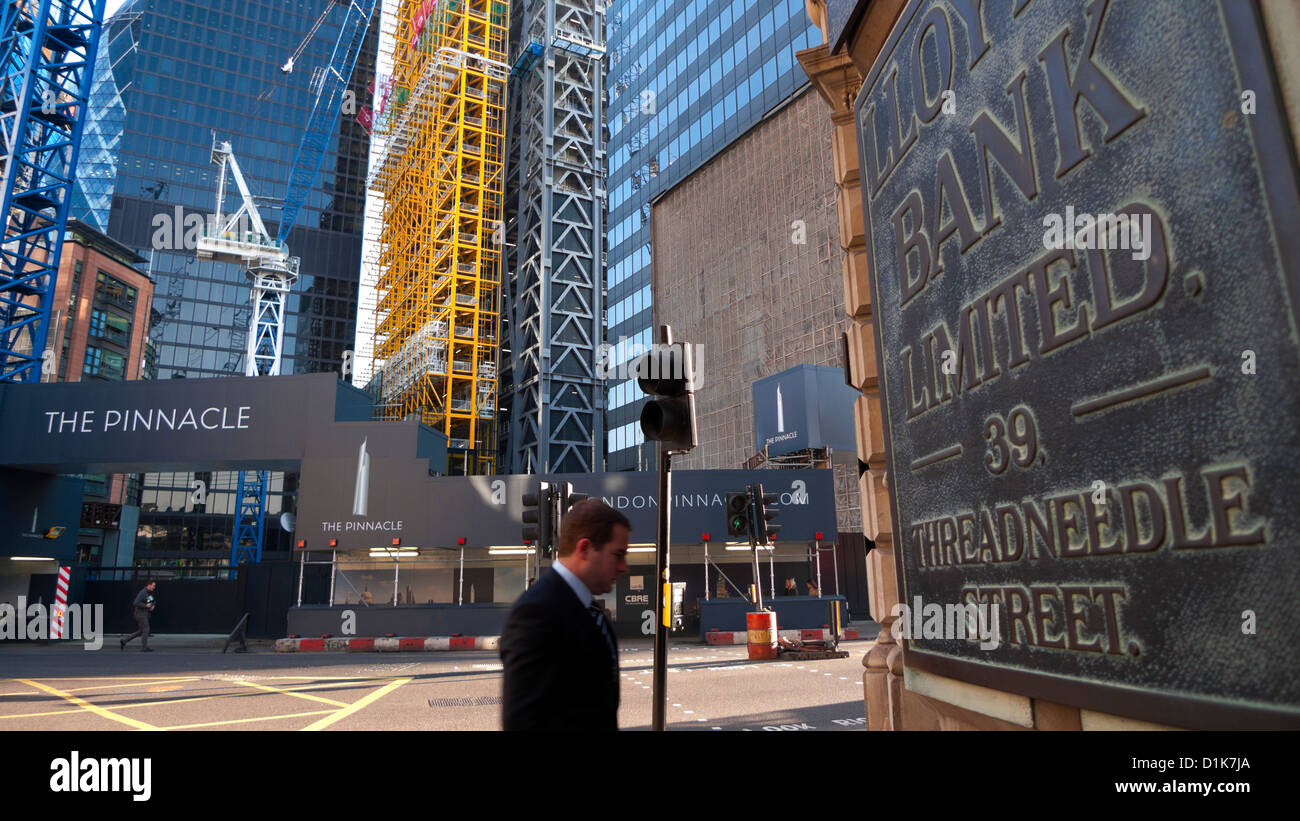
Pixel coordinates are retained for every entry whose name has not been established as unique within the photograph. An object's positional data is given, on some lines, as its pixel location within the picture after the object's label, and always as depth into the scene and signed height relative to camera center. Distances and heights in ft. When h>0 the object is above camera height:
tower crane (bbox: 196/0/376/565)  203.31 +81.70
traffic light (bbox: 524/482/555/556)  49.37 +3.74
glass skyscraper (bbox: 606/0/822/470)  148.36 +100.08
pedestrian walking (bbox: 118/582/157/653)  71.36 -2.24
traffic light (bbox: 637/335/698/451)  18.47 +4.22
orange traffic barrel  60.59 -5.04
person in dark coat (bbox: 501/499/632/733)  8.01 -0.90
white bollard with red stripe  83.46 -2.18
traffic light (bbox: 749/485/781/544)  56.90 +4.06
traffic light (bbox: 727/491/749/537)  53.88 +3.92
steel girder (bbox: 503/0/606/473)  182.80 +77.82
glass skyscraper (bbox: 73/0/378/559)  295.28 +171.97
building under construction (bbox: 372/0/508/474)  171.12 +82.68
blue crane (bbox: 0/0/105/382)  96.63 +57.32
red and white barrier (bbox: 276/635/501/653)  75.00 -6.17
